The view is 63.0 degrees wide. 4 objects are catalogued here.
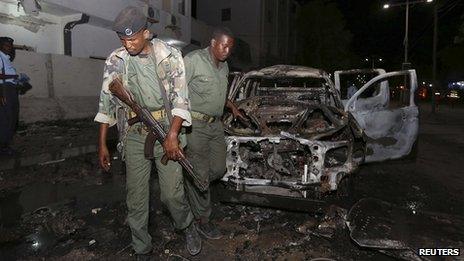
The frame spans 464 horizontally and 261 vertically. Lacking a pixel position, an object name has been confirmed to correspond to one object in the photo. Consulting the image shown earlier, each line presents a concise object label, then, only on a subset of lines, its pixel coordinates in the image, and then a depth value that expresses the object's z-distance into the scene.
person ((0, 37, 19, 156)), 5.89
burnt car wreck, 4.04
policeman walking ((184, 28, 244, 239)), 3.50
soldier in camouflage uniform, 2.83
